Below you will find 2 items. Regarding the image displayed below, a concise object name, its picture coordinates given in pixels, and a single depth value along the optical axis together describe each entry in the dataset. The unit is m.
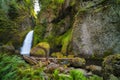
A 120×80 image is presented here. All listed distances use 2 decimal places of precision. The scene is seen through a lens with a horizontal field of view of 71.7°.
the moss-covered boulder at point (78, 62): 4.88
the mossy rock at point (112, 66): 2.54
